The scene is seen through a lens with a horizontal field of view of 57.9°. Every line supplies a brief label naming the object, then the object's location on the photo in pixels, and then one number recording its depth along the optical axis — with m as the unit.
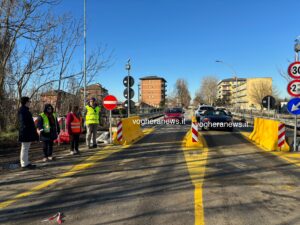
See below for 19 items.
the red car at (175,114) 27.02
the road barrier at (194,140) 11.01
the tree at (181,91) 123.79
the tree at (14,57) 11.55
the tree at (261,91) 93.31
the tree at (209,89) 130.57
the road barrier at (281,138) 10.33
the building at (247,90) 97.14
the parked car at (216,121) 17.52
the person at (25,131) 7.38
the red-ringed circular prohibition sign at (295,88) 10.11
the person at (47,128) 8.33
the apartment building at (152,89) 152.00
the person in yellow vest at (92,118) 10.88
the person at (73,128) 9.66
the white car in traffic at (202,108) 26.91
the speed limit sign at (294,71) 10.00
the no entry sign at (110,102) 12.04
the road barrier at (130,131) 12.26
